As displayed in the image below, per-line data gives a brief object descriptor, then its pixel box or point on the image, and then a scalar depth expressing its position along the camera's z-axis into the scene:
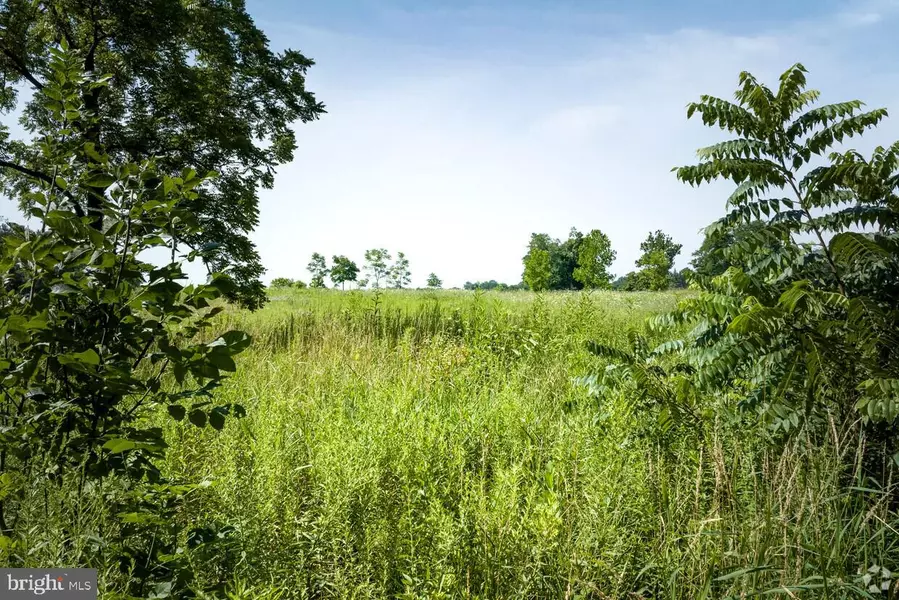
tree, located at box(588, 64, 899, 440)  3.00
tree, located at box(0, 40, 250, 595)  1.83
